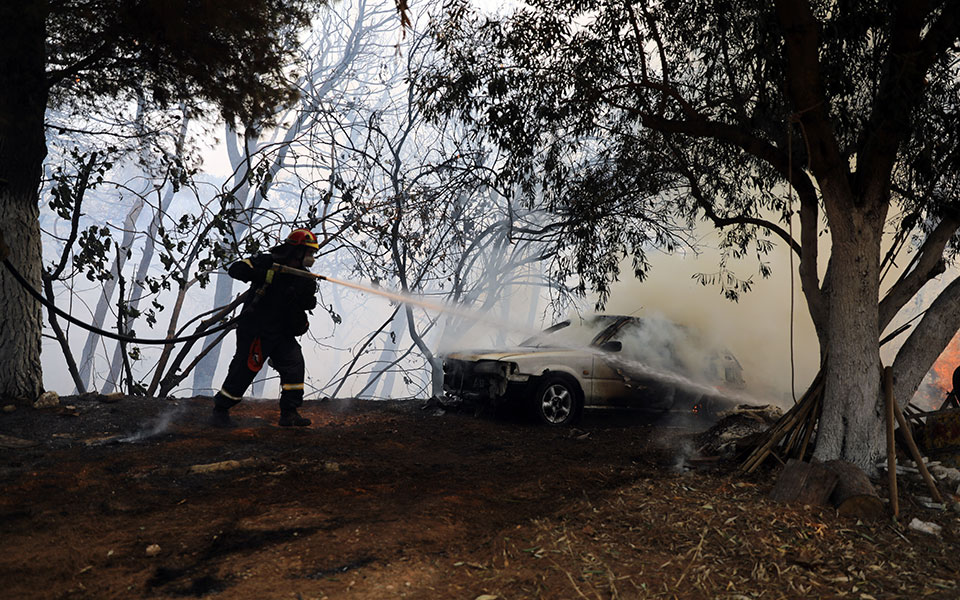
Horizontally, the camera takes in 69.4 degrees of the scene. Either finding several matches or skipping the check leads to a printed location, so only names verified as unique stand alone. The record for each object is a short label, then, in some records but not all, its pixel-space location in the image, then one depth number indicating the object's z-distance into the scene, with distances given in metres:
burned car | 8.95
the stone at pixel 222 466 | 5.56
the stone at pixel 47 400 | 7.72
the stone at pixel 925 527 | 4.66
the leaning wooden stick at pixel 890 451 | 4.88
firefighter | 7.68
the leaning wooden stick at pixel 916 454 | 5.16
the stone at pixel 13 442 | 6.30
